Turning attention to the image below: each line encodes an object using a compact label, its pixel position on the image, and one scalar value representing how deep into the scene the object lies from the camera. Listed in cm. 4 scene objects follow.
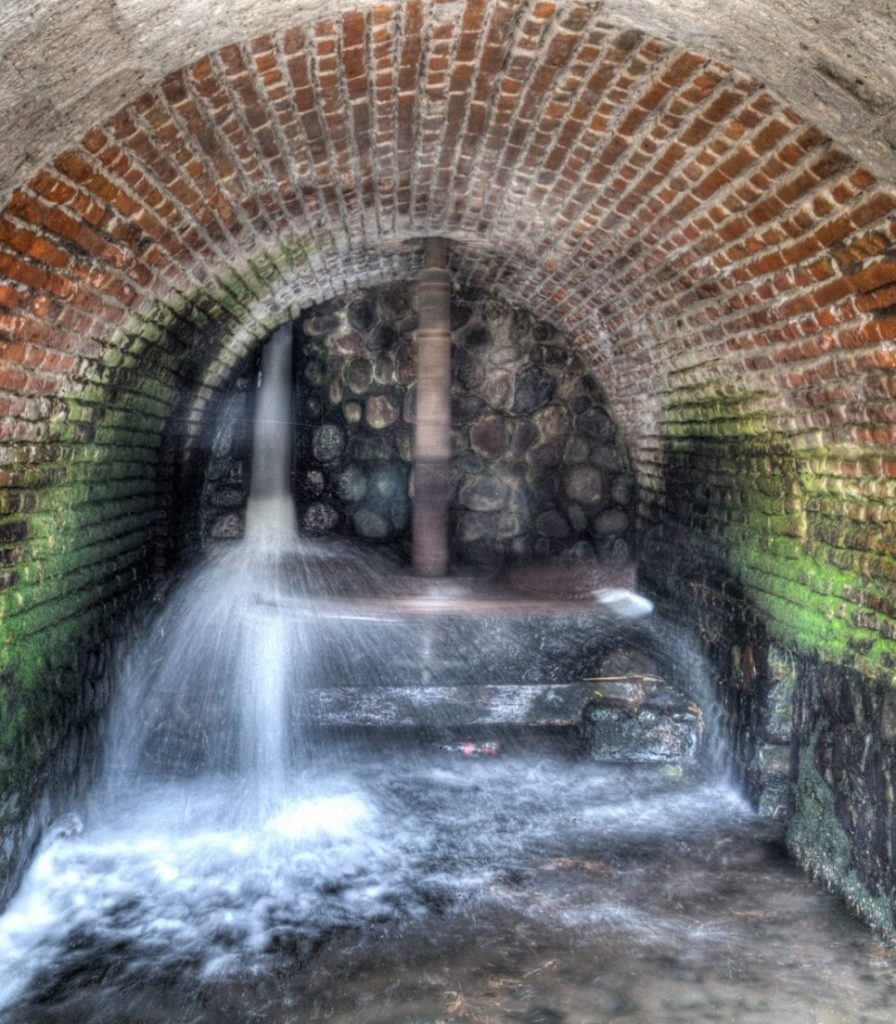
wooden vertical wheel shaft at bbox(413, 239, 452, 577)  662
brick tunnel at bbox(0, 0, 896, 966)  312
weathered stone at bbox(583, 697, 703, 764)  603
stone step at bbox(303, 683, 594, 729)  621
